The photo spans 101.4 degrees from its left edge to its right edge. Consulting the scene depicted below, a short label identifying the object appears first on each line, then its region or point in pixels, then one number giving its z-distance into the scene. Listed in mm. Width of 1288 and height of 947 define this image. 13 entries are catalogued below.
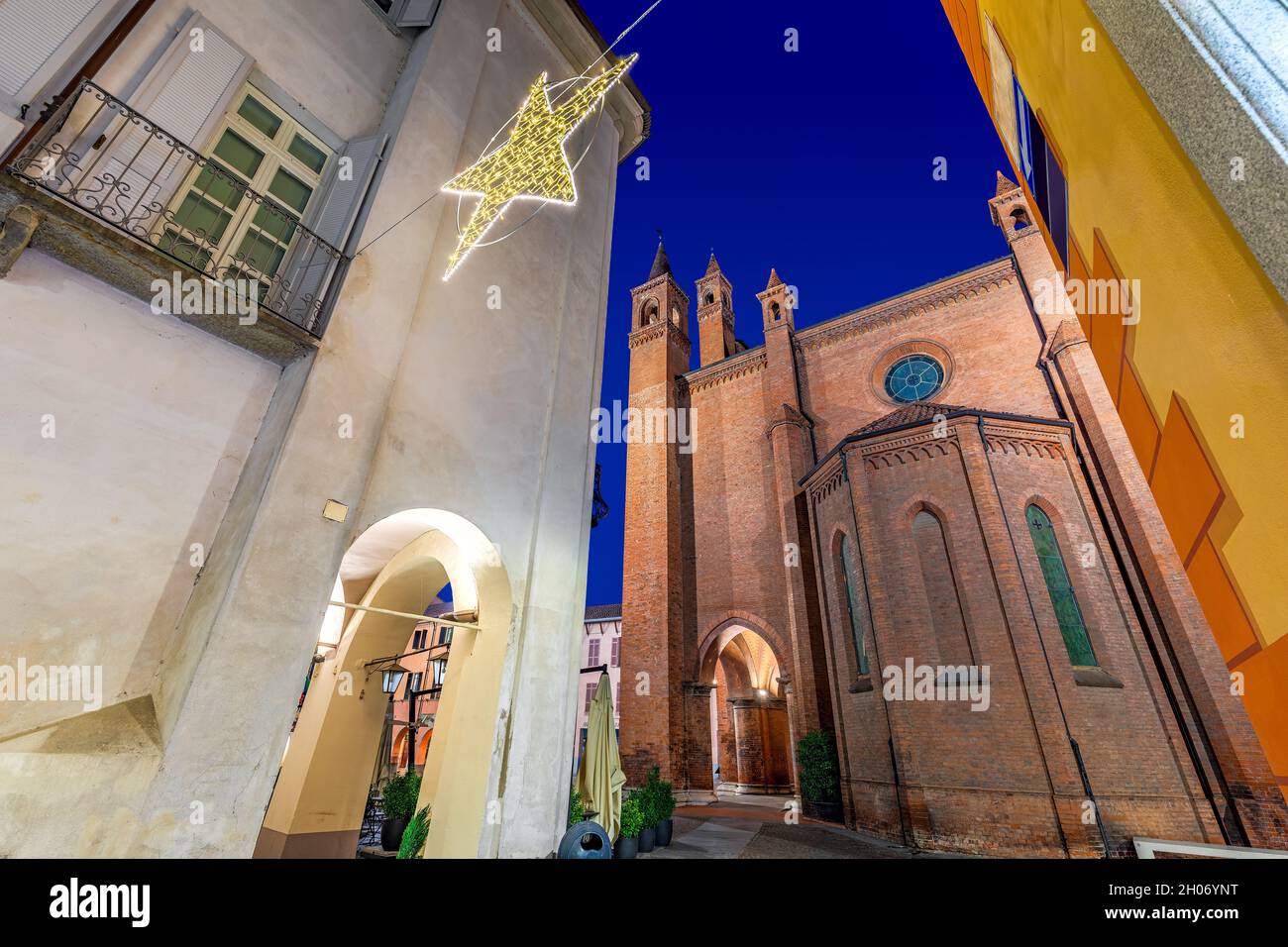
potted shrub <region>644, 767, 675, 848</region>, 9516
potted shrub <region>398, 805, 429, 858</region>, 6297
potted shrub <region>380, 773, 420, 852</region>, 8156
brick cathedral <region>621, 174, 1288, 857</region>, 9781
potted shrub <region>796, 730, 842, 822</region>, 13055
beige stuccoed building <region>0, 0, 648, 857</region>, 3566
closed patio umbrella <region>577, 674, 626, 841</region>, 7605
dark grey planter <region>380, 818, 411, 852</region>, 8141
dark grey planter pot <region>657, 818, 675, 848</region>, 9492
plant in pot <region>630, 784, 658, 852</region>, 8836
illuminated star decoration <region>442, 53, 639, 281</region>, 5887
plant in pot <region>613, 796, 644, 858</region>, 7691
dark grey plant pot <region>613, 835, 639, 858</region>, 7617
